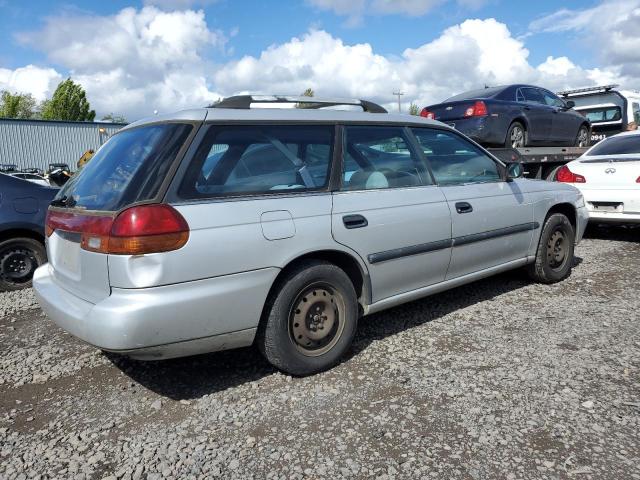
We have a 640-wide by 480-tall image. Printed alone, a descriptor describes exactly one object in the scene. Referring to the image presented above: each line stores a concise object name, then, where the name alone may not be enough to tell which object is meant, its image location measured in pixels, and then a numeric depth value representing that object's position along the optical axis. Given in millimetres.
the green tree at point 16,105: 57125
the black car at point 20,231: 5496
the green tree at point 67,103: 56031
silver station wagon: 2607
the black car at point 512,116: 8070
